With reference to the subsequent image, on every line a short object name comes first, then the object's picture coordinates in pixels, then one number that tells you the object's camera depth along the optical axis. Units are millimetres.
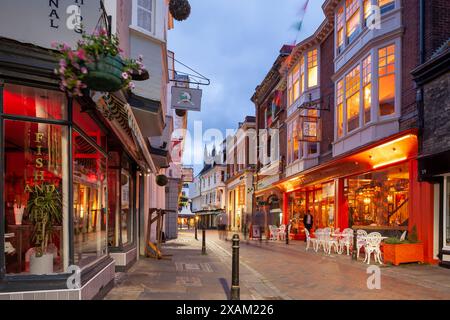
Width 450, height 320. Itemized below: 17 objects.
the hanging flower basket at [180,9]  15791
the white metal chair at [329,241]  16552
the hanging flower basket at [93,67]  4957
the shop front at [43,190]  5590
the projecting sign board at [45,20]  5664
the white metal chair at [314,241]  17911
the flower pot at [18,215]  5812
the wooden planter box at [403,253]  12703
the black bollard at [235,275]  7523
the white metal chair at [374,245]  13395
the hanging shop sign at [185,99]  15602
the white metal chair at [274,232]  26109
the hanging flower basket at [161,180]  17641
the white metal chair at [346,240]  16048
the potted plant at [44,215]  6031
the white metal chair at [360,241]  14482
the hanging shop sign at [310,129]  20609
